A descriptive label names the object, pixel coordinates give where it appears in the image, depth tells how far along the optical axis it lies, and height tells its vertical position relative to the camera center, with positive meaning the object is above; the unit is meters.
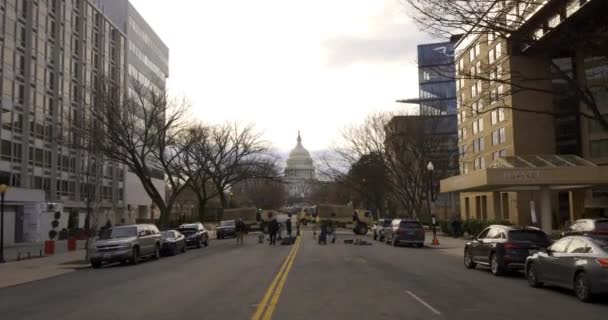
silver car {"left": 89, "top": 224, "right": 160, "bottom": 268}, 24.62 -1.22
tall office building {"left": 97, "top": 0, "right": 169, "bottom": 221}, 82.38 +23.73
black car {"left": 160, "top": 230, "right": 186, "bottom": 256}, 30.22 -1.40
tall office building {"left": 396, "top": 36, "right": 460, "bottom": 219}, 54.06 +8.26
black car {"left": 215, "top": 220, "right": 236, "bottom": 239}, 53.16 -1.40
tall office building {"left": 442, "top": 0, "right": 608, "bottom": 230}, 21.05 +5.77
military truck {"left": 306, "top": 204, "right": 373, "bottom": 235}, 60.62 -0.24
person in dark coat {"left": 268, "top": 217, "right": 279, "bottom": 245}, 37.91 -1.03
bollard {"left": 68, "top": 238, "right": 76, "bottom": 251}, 35.59 -1.63
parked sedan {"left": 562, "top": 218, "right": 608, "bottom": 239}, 21.70 -0.65
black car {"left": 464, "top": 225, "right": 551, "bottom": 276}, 18.08 -1.07
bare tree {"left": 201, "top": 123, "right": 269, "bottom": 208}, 60.38 +5.72
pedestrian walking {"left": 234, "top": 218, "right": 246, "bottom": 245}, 39.56 -0.95
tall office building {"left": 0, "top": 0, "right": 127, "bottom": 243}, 50.97 +11.19
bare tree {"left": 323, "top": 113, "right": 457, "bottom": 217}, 53.44 +5.74
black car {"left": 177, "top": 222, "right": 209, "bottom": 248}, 37.30 -1.21
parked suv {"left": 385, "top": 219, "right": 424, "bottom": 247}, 35.28 -1.24
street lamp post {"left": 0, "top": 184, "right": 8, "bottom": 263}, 27.01 +1.19
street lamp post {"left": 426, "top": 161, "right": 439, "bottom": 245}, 36.06 -1.15
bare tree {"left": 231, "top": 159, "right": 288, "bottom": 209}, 112.71 +3.79
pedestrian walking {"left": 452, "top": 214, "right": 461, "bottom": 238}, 45.53 -1.27
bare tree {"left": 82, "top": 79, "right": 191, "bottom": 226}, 39.33 +5.96
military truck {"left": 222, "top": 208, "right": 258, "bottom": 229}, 60.91 -0.10
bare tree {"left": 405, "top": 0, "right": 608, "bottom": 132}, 18.41 +5.77
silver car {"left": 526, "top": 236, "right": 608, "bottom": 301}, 12.55 -1.27
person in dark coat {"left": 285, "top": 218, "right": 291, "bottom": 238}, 44.34 -0.97
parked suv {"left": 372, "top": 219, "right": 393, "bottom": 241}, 41.88 -1.18
